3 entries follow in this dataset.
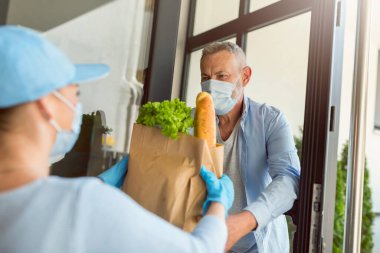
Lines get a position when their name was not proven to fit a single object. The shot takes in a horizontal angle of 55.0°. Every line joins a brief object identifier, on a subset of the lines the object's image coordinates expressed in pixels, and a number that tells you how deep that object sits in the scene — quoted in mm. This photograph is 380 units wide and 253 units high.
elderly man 1307
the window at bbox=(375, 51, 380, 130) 3510
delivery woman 587
